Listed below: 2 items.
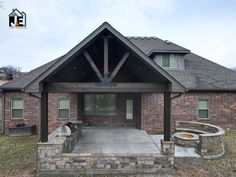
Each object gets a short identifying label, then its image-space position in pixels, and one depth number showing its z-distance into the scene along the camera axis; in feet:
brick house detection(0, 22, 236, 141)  33.53
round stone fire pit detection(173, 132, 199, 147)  24.00
